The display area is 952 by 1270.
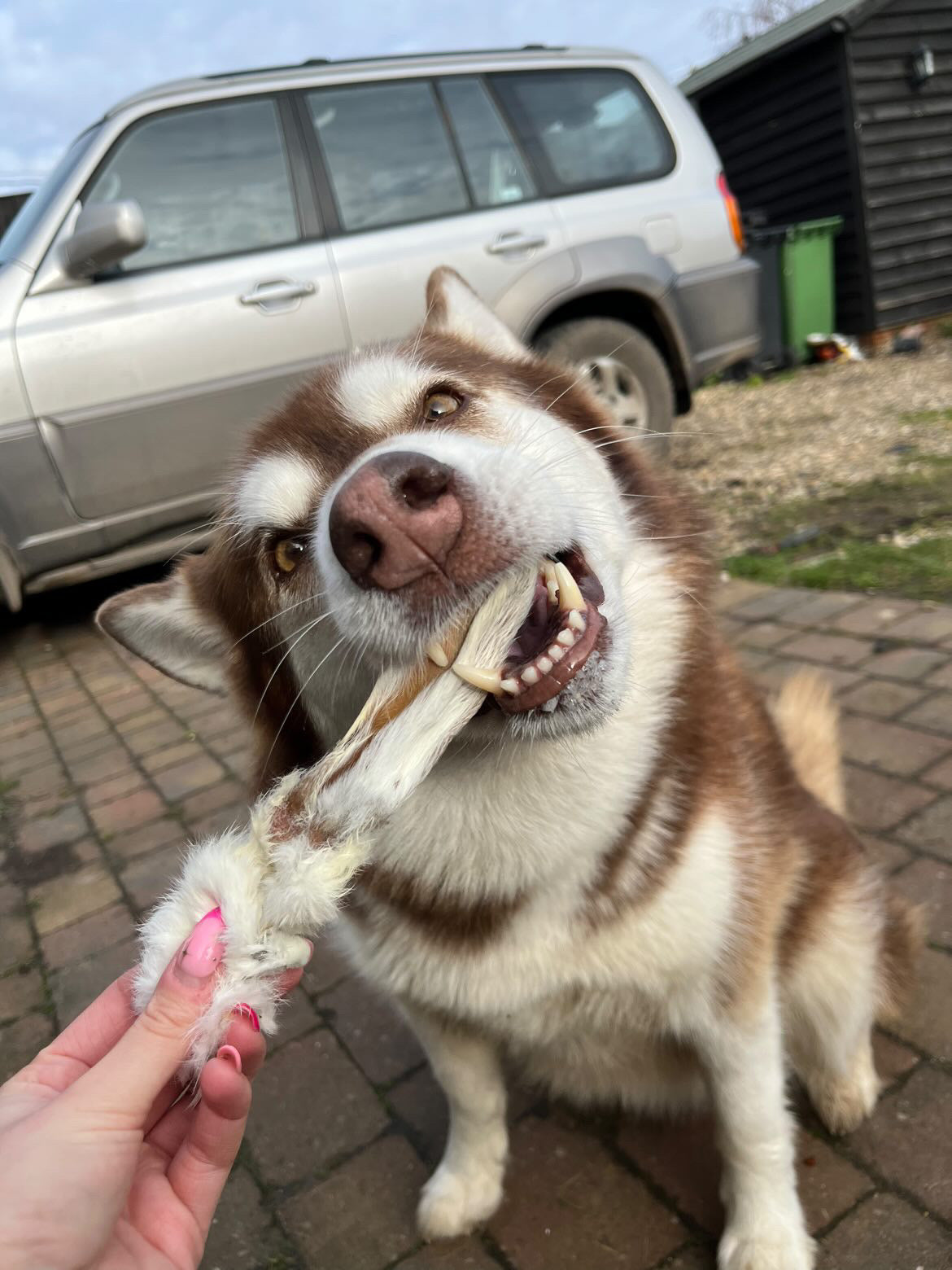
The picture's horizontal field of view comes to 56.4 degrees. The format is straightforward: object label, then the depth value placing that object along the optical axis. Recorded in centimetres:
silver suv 423
